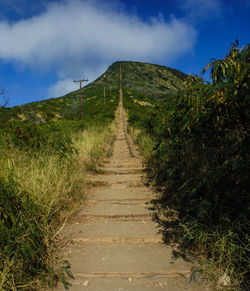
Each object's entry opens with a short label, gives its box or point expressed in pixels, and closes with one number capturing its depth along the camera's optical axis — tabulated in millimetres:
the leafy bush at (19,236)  2021
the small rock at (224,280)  2061
